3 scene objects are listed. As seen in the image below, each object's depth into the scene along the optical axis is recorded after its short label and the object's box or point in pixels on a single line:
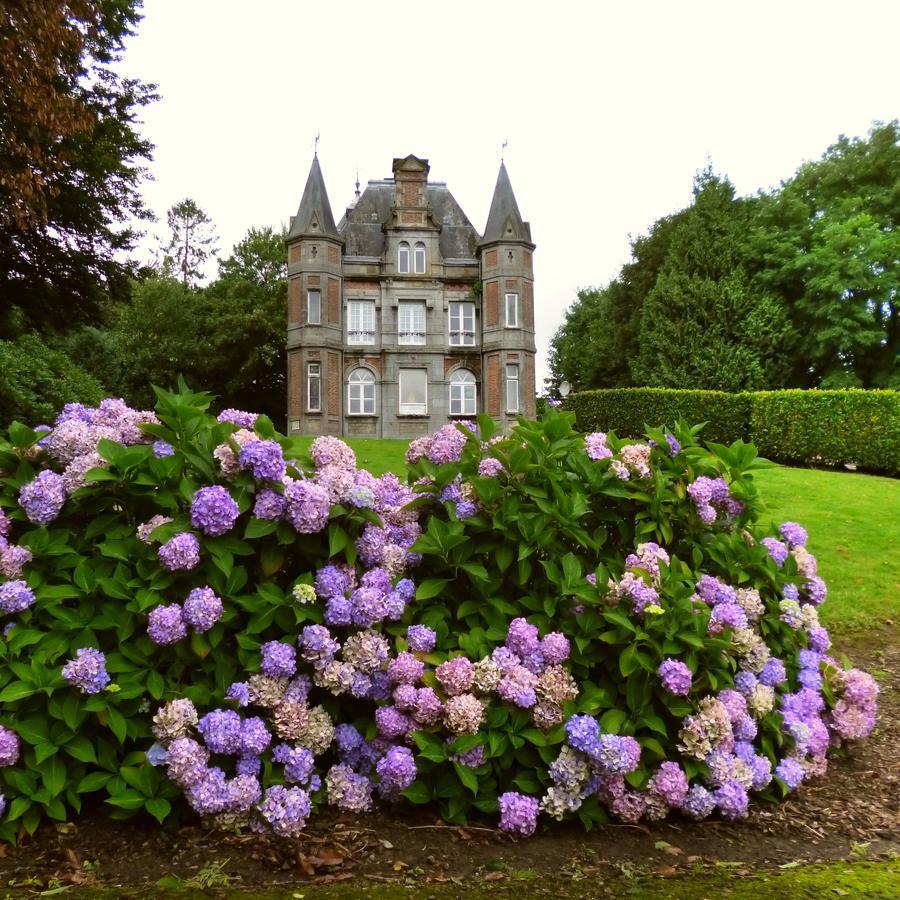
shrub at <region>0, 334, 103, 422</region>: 10.27
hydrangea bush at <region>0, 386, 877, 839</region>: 2.66
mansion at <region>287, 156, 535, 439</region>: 32.22
